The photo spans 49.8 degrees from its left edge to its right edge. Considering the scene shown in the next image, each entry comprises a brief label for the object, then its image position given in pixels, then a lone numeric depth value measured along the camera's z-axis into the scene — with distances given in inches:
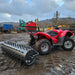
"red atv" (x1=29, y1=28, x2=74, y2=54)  141.9
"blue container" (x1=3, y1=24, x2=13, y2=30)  699.7
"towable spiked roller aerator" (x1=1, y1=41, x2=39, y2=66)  98.2
